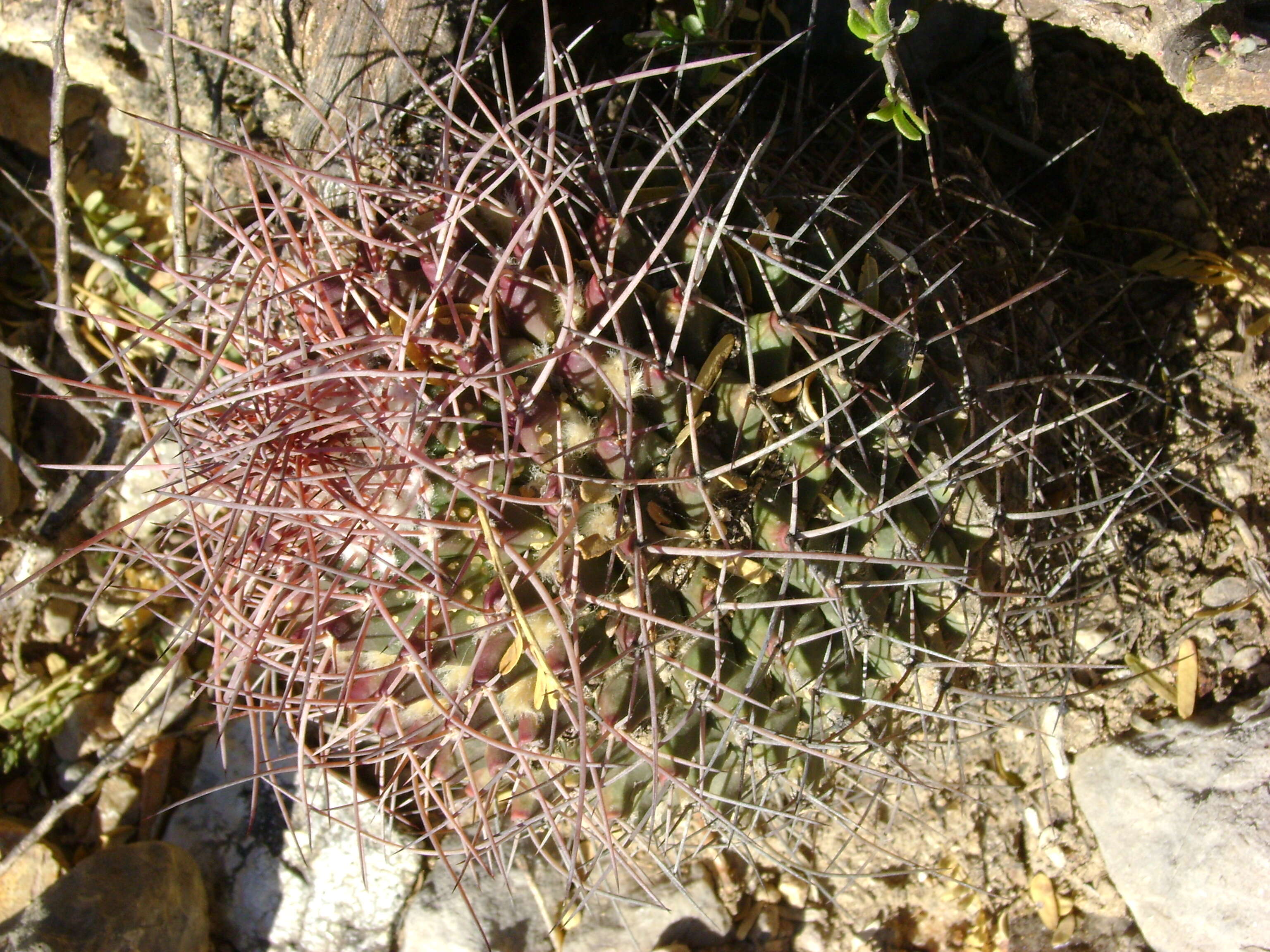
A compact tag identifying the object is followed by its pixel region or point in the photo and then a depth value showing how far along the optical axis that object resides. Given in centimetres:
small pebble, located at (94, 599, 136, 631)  31
